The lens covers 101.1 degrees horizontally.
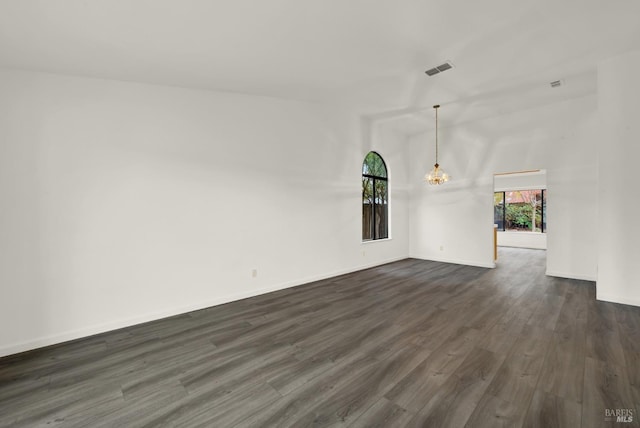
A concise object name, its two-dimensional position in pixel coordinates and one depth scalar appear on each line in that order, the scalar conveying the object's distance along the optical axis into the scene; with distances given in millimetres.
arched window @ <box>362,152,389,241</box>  6279
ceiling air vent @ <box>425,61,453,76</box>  3477
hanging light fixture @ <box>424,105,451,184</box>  5805
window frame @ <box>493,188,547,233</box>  9117
